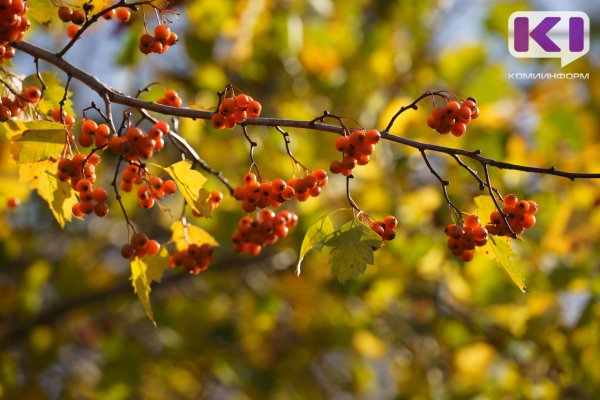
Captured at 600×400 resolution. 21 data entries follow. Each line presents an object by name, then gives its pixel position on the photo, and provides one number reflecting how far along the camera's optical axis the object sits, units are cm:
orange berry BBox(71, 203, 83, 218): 102
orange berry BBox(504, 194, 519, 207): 100
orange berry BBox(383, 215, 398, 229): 100
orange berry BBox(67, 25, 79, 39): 106
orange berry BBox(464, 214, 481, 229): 99
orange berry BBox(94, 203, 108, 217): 100
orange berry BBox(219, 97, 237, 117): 97
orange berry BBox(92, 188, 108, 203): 101
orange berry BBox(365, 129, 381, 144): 97
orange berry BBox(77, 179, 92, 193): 99
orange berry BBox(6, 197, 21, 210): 116
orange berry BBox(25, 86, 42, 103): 103
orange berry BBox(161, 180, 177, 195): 103
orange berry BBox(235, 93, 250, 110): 97
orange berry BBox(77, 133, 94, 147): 99
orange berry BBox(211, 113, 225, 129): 97
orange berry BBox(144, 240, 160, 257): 103
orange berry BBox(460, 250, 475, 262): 99
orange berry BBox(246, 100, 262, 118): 99
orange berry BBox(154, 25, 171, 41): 100
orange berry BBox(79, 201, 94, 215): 100
